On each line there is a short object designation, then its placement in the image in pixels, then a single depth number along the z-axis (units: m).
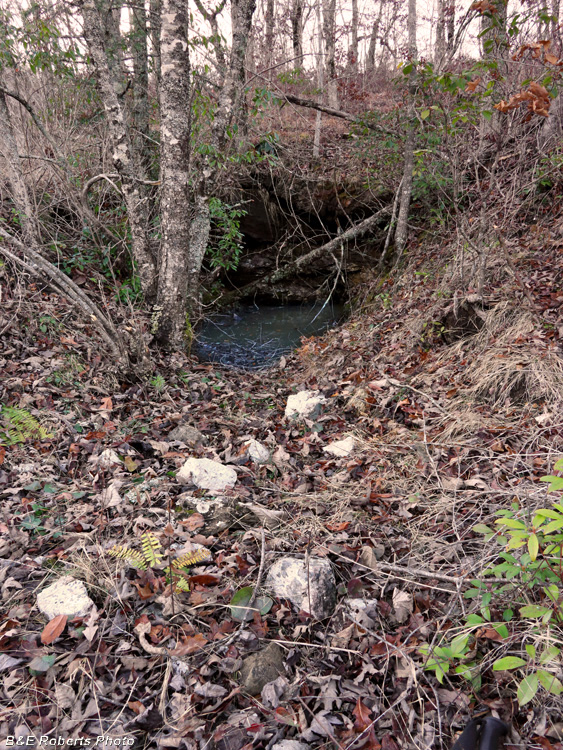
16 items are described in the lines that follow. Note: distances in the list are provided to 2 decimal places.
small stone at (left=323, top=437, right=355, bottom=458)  3.74
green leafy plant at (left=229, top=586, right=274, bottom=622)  2.22
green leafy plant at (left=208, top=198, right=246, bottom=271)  6.28
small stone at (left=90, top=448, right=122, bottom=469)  3.38
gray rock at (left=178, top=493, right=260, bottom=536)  2.84
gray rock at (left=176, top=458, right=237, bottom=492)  3.20
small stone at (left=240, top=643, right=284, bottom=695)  1.91
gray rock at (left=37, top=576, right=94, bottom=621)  2.15
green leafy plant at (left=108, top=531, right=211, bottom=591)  2.26
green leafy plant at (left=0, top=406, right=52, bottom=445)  3.45
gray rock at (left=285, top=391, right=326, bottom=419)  4.47
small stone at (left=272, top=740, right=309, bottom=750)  1.68
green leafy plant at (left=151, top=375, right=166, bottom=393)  4.64
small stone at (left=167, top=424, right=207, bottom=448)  3.88
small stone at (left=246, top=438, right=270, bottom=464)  3.69
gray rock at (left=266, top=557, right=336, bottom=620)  2.24
